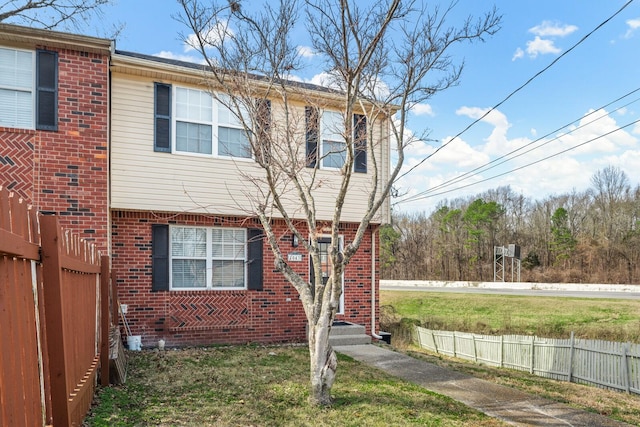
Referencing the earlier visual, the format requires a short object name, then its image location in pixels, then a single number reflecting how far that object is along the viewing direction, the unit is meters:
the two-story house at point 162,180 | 7.95
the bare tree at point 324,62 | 5.52
